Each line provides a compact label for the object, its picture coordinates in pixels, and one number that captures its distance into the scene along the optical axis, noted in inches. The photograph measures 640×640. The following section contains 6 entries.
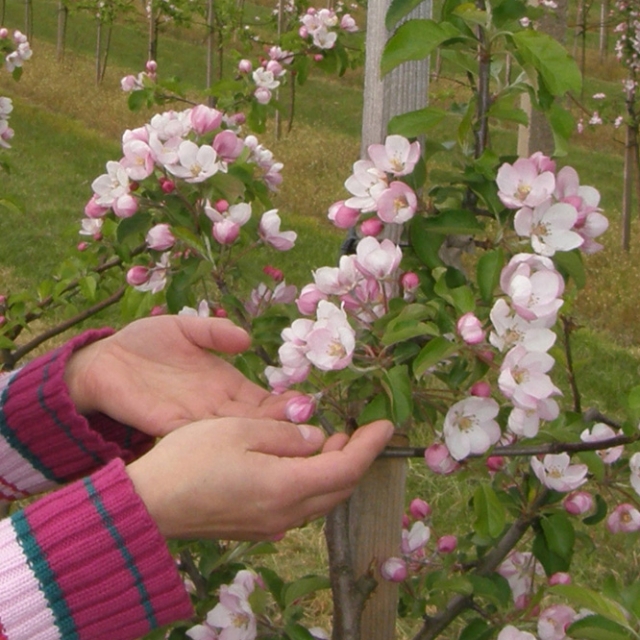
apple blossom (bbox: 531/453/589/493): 56.5
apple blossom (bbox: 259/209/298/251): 62.6
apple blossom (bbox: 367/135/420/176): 49.6
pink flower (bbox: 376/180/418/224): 48.4
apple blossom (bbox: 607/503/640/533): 65.8
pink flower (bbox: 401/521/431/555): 65.2
